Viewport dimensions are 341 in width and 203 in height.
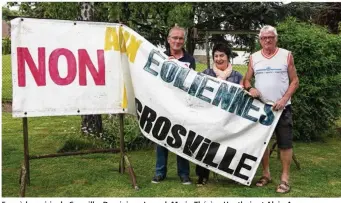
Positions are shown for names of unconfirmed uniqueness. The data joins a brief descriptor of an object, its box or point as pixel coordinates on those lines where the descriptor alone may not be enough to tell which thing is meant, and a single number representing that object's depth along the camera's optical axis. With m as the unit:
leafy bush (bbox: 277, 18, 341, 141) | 7.11
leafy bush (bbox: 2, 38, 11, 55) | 18.14
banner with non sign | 4.49
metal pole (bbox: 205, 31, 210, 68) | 6.98
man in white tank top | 4.47
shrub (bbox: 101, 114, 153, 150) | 6.70
